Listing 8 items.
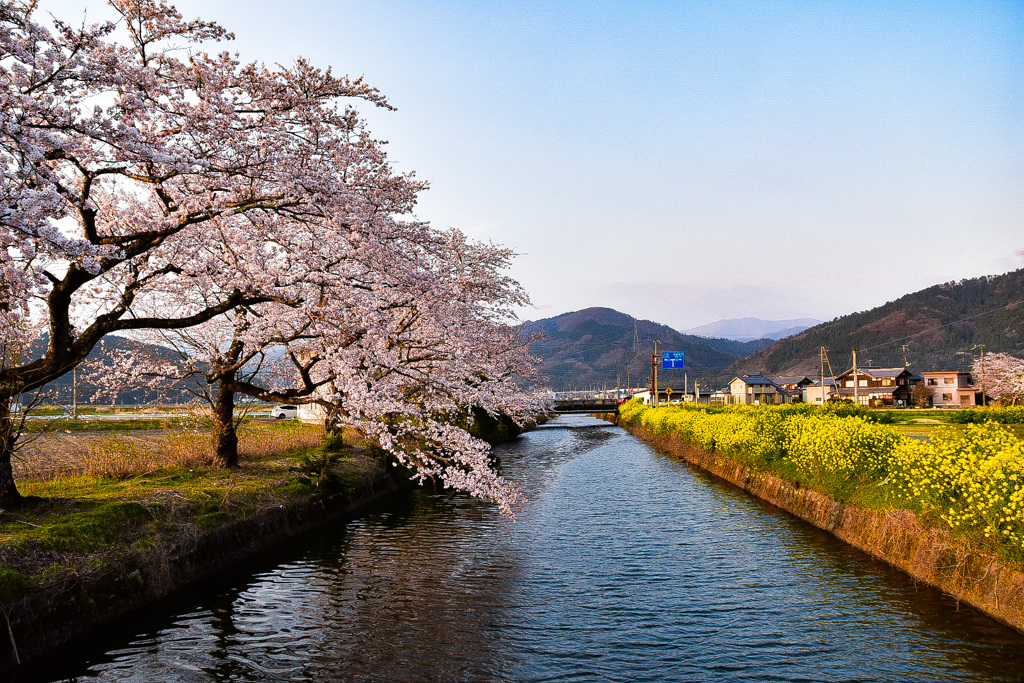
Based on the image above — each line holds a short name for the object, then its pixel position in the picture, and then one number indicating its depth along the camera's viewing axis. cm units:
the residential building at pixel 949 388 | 11962
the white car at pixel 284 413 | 6250
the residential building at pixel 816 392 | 13502
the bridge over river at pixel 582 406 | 11119
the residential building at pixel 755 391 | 13275
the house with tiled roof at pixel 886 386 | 12469
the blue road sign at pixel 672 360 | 12044
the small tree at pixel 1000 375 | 8004
